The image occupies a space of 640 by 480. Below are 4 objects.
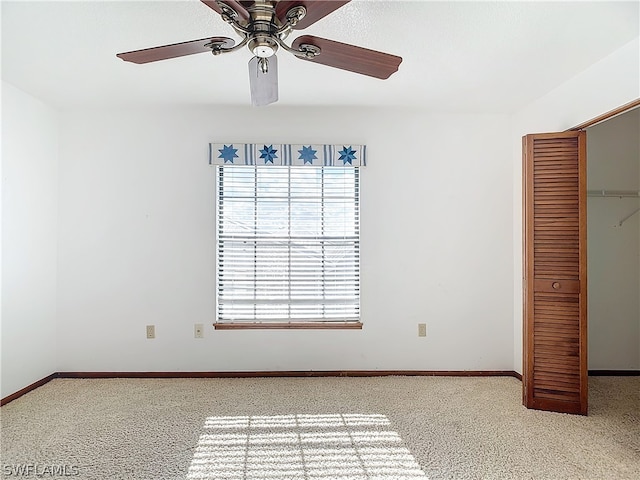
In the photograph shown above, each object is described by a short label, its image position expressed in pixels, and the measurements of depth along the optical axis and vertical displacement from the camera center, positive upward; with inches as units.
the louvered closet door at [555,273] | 108.1 -9.1
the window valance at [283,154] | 137.5 +27.3
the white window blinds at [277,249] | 139.0 -3.9
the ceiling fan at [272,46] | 58.7 +31.2
